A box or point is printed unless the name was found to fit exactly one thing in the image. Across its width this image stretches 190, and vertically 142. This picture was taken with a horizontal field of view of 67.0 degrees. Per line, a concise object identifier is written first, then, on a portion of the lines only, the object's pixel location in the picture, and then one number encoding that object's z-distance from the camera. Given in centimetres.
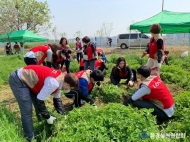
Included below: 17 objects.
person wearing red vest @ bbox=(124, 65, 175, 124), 210
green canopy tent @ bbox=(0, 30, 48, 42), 1191
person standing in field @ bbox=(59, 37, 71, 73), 424
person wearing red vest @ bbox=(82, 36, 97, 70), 389
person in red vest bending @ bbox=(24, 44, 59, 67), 292
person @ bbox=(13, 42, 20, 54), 1446
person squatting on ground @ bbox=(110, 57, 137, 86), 328
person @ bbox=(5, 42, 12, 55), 1346
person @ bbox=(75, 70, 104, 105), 234
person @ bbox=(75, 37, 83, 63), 752
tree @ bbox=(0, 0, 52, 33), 1614
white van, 1452
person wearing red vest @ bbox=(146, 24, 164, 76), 278
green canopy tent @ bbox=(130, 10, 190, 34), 646
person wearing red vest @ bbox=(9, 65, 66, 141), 175
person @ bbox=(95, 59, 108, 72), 443
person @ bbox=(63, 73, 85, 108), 169
